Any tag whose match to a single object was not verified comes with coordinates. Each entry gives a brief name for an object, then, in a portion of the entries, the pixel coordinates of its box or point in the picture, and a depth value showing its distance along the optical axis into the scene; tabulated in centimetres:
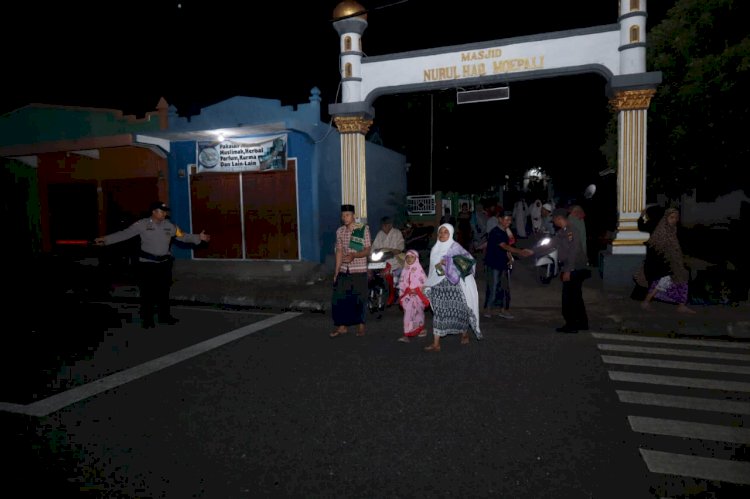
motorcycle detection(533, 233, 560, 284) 1161
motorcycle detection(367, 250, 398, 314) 918
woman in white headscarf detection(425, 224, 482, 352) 680
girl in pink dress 720
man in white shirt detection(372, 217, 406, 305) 922
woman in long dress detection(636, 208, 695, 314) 859
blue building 1409
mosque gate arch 1070
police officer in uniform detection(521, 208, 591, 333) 747
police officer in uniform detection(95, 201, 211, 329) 830
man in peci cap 750
